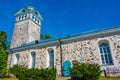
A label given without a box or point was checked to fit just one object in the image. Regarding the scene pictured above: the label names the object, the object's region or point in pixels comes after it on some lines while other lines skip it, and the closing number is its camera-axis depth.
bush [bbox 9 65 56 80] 6.64
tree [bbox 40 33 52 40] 28.01
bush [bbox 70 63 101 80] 6.41
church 9.59
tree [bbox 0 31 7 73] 11.60
